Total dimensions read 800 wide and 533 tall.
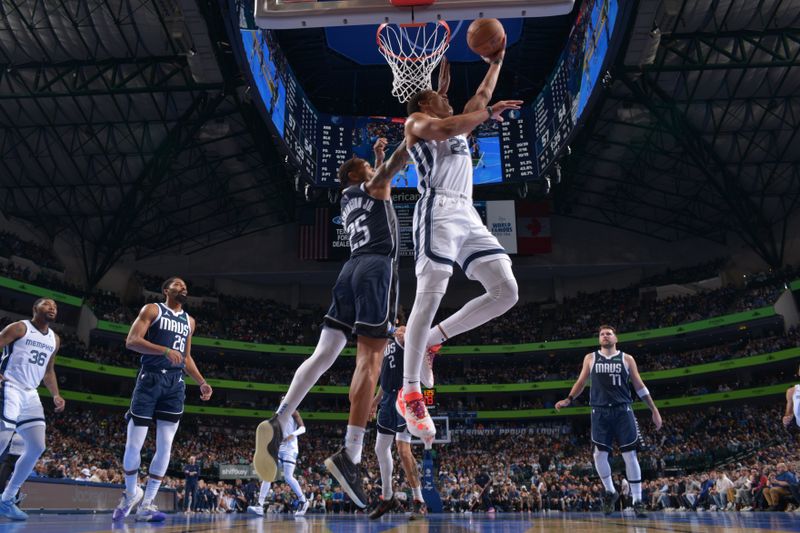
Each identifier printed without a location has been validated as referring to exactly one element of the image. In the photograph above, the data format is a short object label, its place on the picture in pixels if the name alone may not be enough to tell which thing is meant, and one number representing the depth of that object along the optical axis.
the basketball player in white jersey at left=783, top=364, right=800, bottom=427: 11.48
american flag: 33.16
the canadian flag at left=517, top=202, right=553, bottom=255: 34.66
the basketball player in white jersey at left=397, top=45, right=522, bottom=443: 4.84
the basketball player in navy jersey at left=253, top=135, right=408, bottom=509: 4.36
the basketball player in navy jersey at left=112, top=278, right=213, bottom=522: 6.90
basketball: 5.20
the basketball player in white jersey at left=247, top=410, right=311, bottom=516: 12.69
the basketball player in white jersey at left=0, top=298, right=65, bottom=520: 7.04
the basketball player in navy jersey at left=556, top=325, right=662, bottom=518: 8.85
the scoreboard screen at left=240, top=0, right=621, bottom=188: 19.12
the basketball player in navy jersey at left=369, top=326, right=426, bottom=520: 7.96
